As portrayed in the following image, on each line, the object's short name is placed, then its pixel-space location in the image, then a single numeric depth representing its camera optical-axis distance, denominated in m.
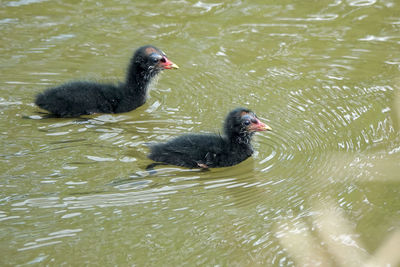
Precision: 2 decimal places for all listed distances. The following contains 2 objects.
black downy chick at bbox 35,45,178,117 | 13.33
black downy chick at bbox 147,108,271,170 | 11.44
